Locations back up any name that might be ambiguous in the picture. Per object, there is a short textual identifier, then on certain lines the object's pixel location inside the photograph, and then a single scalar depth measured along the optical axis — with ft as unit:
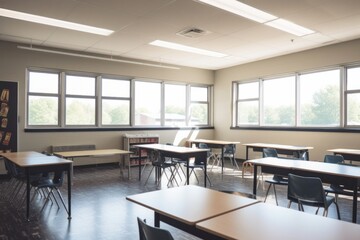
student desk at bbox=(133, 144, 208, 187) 18.59
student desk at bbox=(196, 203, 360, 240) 5.17
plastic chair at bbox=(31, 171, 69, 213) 13.69
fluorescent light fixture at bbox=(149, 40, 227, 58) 23.17
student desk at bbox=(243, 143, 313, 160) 21.92
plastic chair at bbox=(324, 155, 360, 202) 12.56
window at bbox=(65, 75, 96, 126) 25.76
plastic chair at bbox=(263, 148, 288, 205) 14.31
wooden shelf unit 27.43
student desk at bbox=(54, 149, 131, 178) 20.42
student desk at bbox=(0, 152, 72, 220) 12.58
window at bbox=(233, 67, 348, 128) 22.95
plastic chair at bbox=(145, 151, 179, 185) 19.90
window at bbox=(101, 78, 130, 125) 27.76
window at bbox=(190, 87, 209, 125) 34.01
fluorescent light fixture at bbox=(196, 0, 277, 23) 15.17
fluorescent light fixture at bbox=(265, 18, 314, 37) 18.18
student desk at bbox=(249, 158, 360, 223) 10.73
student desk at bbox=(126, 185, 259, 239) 6.30
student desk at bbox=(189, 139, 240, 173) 25.72
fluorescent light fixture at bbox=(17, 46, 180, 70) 22.27
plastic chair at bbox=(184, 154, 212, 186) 19.86
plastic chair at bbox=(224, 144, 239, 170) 27.40
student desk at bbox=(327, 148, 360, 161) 19.09
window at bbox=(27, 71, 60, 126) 23.98
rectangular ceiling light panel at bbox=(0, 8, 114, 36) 16.78
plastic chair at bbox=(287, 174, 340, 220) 10.34
